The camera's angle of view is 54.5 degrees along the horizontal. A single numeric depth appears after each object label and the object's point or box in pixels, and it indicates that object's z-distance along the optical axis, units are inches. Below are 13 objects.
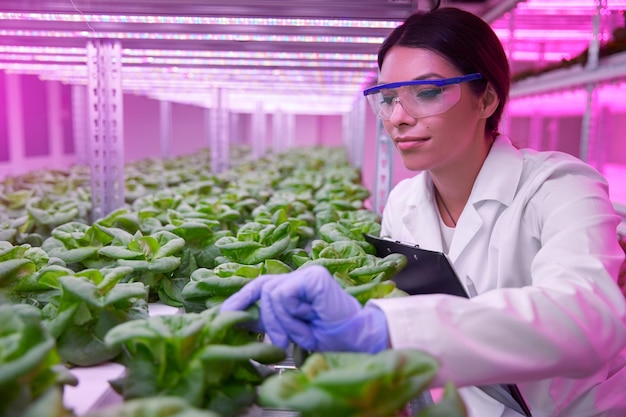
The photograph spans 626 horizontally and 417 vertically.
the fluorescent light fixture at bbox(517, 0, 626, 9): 281.1
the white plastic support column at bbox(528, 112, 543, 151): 492.1
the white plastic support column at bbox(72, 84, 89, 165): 263.3
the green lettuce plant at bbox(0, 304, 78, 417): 36.2
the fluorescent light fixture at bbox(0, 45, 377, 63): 123.1
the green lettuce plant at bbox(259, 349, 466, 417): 37.2
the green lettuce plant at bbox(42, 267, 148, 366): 53.9
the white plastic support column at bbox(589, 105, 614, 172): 263.8
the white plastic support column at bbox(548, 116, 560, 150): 598.8
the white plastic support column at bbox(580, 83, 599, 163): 218.7
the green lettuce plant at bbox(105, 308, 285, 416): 44.7
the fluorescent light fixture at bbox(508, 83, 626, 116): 291.8
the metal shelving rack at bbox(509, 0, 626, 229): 194.5
